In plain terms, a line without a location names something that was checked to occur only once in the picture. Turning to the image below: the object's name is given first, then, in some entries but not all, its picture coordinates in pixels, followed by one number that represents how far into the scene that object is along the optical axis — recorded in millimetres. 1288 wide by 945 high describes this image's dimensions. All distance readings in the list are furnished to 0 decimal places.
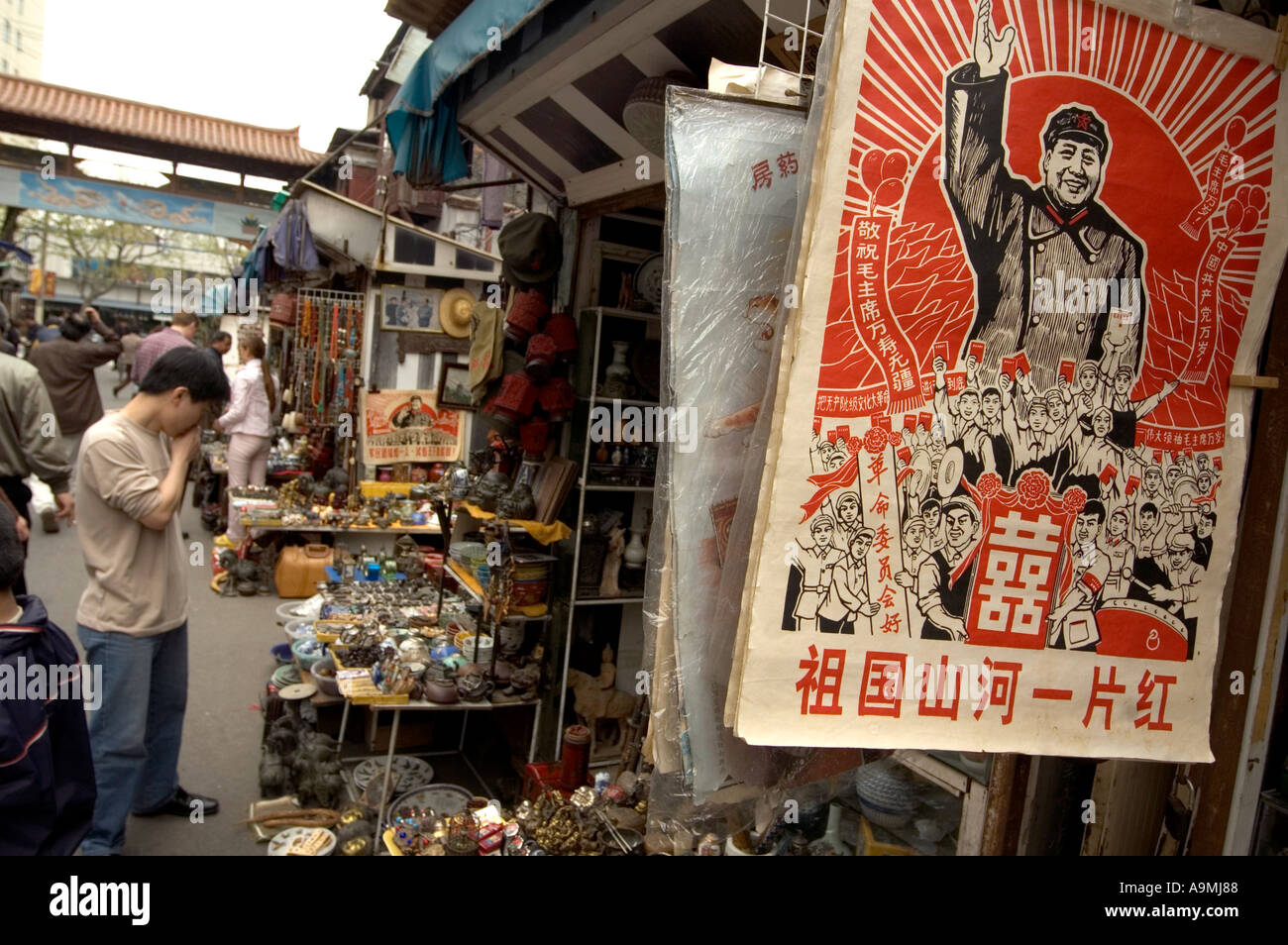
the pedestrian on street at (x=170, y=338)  8148
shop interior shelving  4469
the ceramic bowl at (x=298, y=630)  5531
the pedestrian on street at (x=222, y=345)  10188
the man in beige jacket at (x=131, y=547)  3352
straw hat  8859
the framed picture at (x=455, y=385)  7039
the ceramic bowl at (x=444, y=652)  5035
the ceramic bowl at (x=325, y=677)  4844
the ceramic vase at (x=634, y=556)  4797
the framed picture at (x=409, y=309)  9031
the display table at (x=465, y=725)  4043
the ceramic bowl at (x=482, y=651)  4900
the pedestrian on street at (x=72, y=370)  7750
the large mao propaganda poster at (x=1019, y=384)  1350
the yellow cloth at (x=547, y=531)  4559
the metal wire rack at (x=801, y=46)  1590
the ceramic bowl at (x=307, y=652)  5133
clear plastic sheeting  1540
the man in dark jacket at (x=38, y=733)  1817
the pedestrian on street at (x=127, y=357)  15577
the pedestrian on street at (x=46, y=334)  10623
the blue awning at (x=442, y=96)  3039
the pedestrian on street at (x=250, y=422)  8484
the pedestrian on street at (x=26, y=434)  4953
